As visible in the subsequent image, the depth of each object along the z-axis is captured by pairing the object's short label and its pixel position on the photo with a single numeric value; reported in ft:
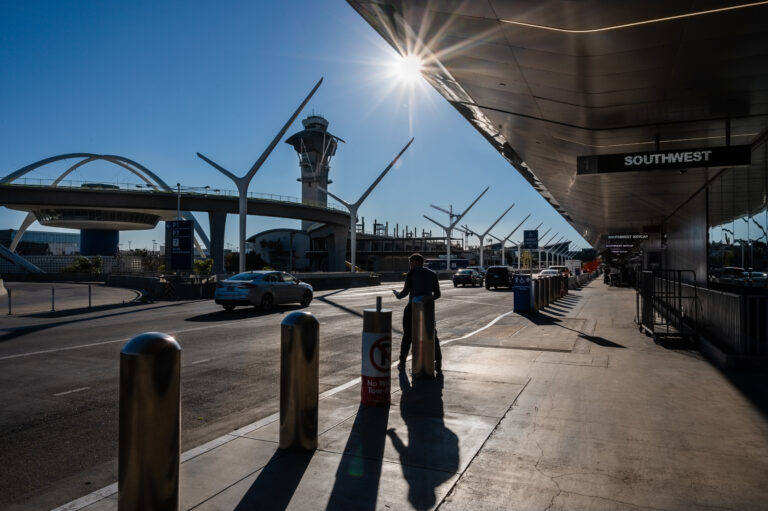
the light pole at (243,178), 114.83
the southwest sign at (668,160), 33.68
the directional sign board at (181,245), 100.99
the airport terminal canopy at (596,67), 22.38
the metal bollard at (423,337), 24.43
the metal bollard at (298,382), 14.70
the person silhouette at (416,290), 26.53
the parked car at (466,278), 135.95
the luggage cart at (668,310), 35.78
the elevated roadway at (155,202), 203.10
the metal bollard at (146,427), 9.32
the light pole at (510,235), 326.44
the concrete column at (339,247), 285.64
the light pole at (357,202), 175.63
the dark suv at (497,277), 120.47
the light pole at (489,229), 304.71
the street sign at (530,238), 174.42
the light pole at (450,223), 263.53
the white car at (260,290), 60.39
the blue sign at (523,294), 61.00
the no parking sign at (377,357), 19.17
